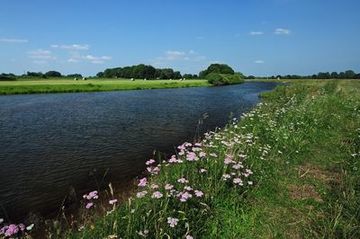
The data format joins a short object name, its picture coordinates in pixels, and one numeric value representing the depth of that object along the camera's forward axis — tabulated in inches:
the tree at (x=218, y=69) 7096.5
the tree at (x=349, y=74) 5780.5
